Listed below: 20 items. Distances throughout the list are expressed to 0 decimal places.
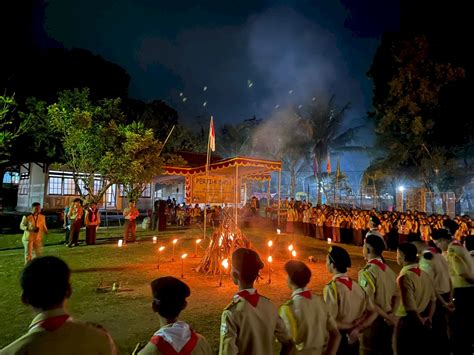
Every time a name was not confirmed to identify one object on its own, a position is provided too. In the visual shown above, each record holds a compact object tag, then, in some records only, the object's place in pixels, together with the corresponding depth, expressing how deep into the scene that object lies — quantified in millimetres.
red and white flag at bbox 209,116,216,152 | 12430
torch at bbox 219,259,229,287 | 8901
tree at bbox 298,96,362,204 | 34625
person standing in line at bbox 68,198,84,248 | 14305
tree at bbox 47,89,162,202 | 16250
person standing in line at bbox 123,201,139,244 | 15706
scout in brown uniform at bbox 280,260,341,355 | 2973
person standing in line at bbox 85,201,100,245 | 15000
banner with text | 11750
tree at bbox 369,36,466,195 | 15477
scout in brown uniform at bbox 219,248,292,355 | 2711
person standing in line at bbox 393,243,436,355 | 4113
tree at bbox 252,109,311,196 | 35906
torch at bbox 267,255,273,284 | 9135
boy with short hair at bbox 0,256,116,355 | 1868
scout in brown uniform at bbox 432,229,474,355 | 5309
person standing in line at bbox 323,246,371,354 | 3455
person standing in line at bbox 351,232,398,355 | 3941
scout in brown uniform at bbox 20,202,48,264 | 9938
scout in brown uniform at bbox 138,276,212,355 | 2186
